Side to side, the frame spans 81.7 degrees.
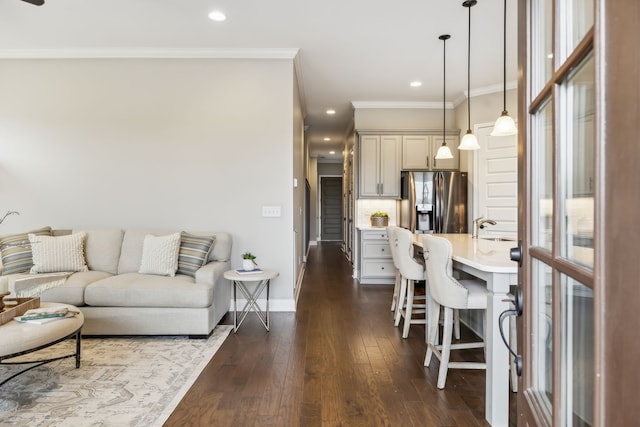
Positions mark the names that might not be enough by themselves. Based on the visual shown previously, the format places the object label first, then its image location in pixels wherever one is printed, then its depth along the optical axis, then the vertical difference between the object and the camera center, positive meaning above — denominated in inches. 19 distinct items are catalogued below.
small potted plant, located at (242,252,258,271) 138.2 -19.4
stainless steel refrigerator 211.8 +4.7
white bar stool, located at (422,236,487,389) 91.7 -21.1
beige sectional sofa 124.4 -30.5
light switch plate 160.4 +0.0
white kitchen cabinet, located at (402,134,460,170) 227.6 +36.5
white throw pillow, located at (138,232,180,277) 137.3 -16.3
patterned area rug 79.6 -43.8
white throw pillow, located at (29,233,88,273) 135.0 -15.4
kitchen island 77.3 -28.9
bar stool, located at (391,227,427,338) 122.2 -19.0
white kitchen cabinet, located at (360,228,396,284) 219.1 -28.3
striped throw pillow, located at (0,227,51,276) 133.6 -15.2
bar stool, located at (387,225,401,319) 138.0 -16.7
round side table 131.7 -31.8
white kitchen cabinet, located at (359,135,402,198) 228.1 +28.1
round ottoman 81.7 -28.7
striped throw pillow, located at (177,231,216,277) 139.6 -15.8
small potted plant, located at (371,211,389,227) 231.6 -5.4
